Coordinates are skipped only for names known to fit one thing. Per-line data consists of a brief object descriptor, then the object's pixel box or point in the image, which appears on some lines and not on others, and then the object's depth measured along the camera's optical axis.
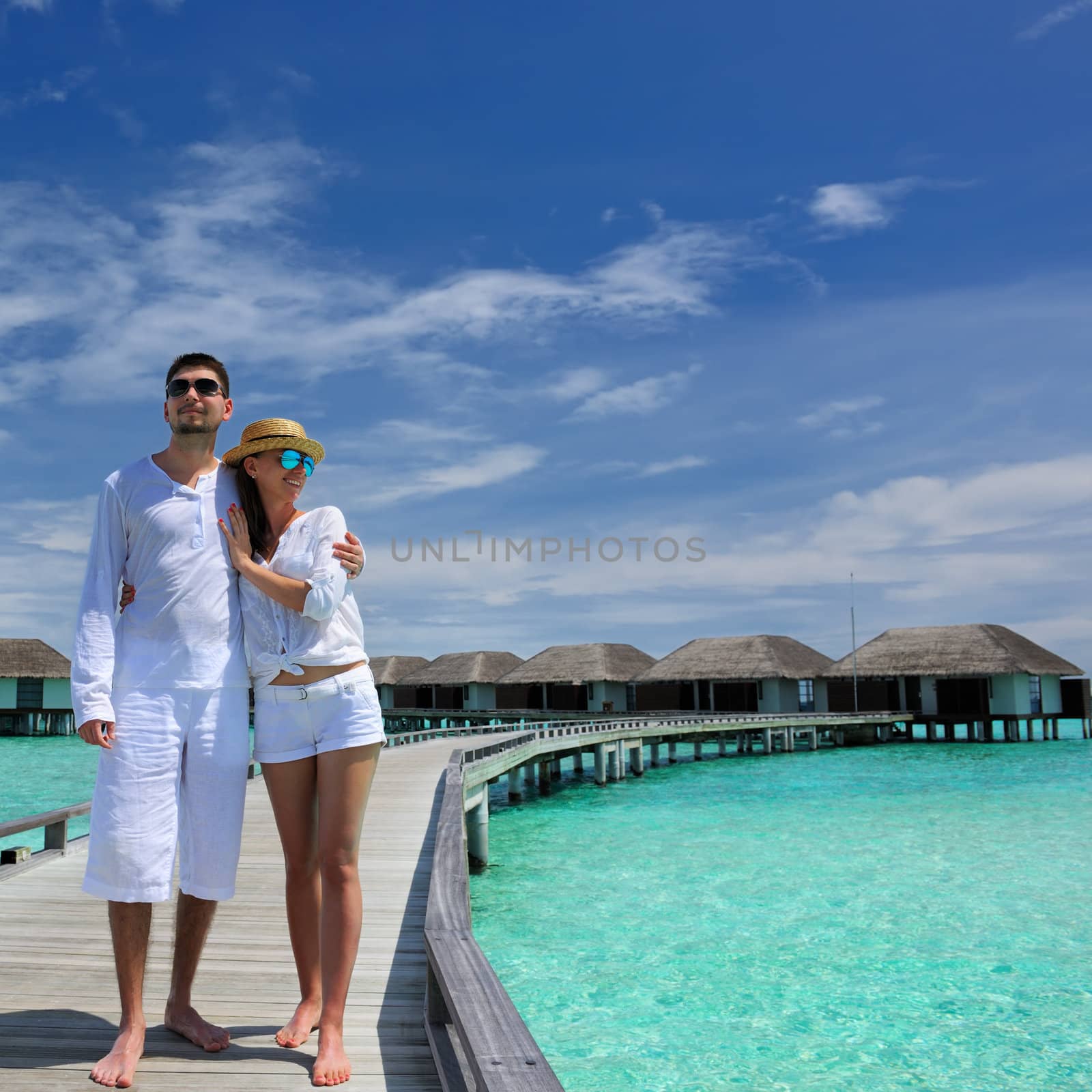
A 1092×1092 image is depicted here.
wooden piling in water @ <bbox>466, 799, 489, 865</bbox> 14.19
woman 2.93
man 2.90
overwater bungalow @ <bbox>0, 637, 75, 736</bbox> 48.19
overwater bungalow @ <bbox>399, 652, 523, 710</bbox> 51.91
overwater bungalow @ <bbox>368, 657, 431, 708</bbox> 57.78
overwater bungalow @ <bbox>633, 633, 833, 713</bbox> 43.75
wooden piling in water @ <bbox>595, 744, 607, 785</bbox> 27.09
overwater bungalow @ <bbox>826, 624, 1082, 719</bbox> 41.97
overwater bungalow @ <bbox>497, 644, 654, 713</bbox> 46.25
